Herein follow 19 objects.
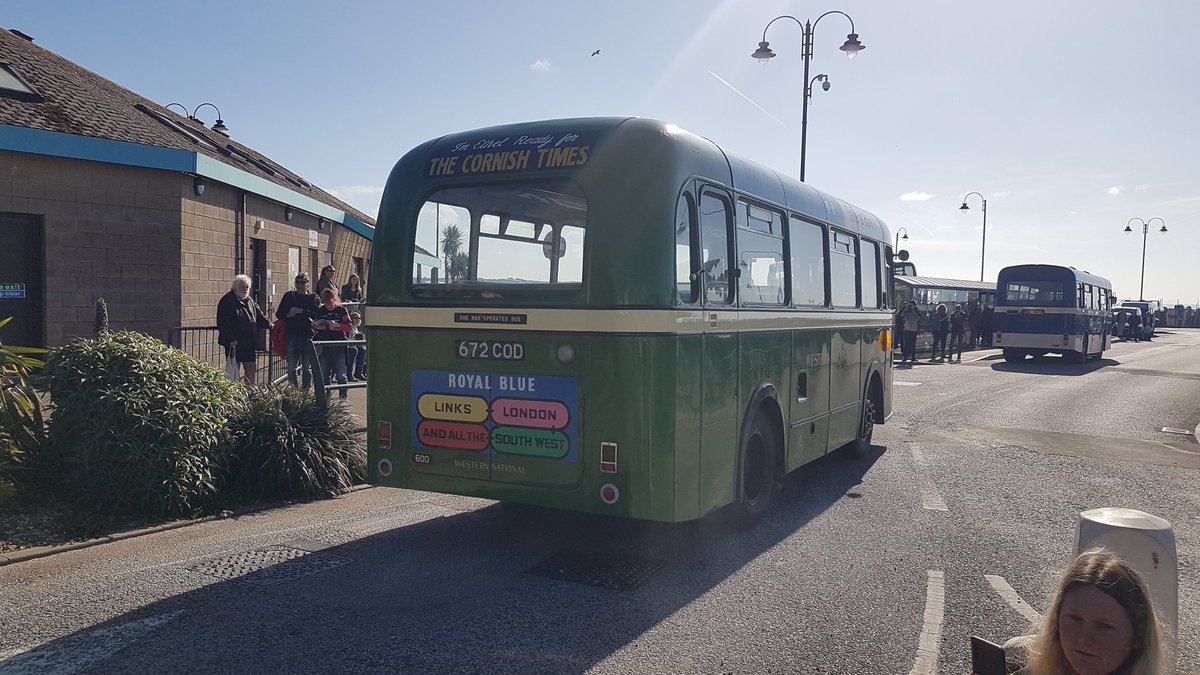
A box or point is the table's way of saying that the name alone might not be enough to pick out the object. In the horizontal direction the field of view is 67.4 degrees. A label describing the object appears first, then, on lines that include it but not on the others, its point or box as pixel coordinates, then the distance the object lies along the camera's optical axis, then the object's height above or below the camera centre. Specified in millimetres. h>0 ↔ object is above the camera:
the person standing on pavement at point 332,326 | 10562 -170
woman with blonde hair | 2295 -783
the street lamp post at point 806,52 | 22016 +6565
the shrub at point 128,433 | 6594 -924
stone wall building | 14062 +1696
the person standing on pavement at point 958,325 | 29219 -196
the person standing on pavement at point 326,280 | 12398 +452
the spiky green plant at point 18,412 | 6618 -769
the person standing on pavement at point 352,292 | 15094 +352
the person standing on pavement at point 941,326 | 28062 -226
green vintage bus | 5688 -50
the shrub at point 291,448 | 7508 -1173
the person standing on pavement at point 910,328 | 25672 -275
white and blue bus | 27562 +252
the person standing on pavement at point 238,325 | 10992 -165
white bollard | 3340 -839
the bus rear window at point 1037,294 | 27672 +803
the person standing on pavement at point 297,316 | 11492 -49
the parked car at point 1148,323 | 54906 -120
